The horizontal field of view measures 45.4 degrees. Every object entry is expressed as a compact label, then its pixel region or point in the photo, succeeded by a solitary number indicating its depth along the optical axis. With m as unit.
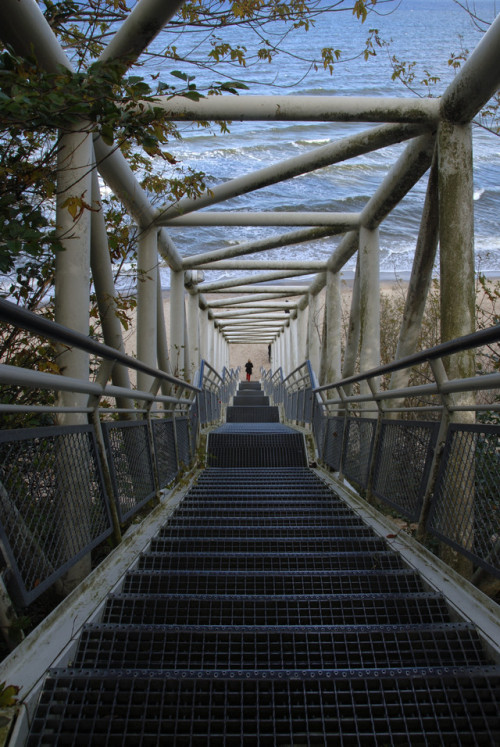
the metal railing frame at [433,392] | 2.09
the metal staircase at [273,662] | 1.47
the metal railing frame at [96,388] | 1.68
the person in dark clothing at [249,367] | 32.18
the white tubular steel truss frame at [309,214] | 3.81
